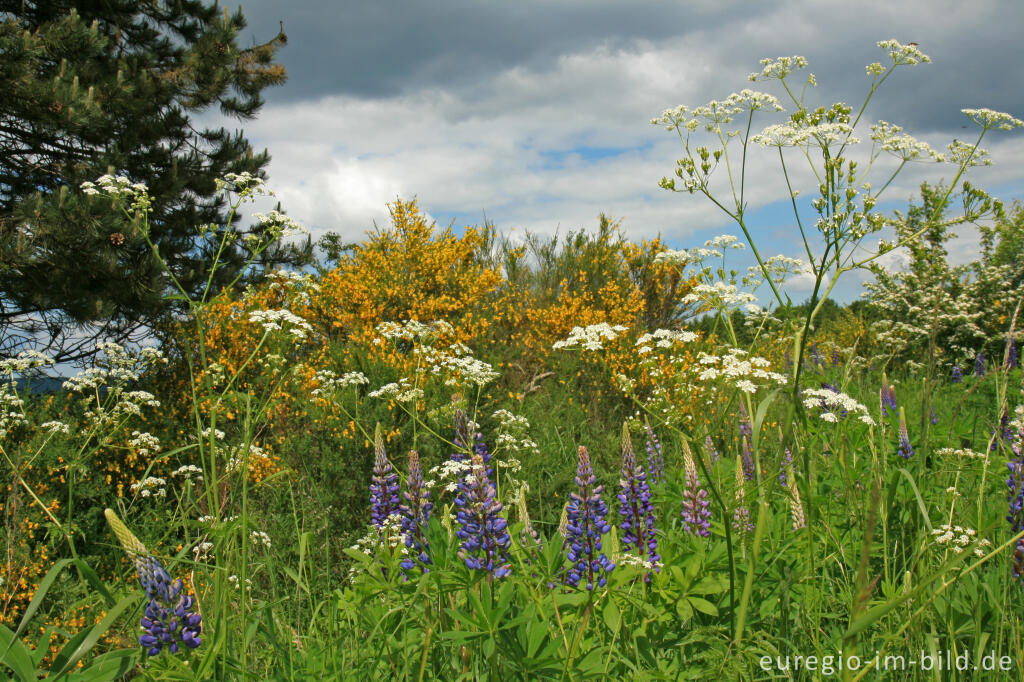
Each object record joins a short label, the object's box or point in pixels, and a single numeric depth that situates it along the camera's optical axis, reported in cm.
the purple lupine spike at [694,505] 232
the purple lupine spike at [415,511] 220
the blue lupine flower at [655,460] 375
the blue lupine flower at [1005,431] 309
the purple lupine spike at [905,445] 310
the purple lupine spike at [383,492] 243
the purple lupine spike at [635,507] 221
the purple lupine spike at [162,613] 154
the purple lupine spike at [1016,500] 231
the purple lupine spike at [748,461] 312
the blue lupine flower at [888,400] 369
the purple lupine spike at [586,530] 196
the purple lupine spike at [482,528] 182
